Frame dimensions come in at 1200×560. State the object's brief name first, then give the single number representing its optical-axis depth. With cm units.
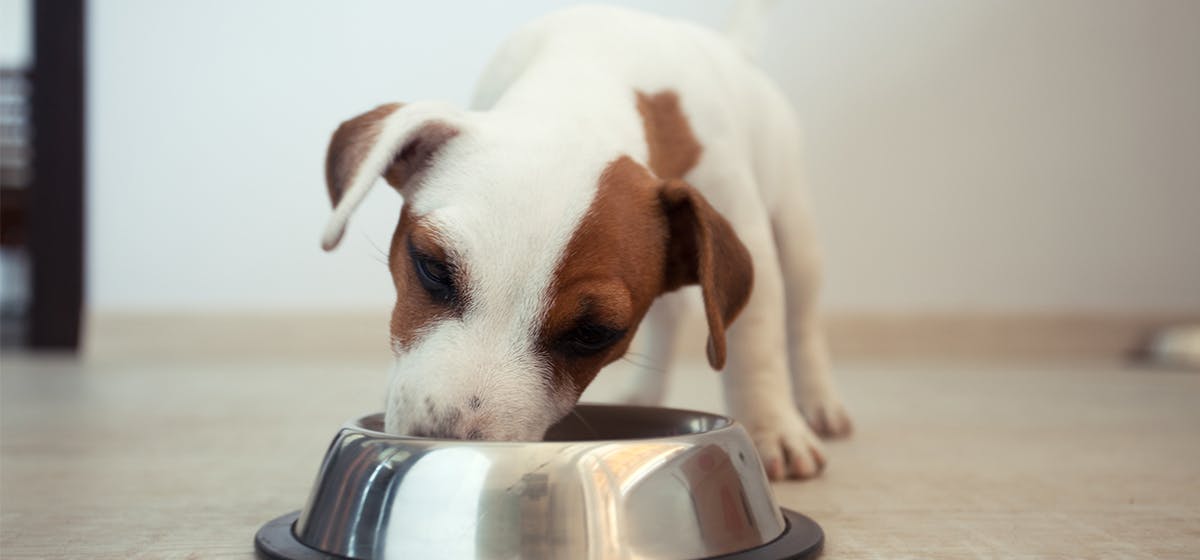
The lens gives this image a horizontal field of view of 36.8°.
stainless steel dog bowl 54
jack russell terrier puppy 60
